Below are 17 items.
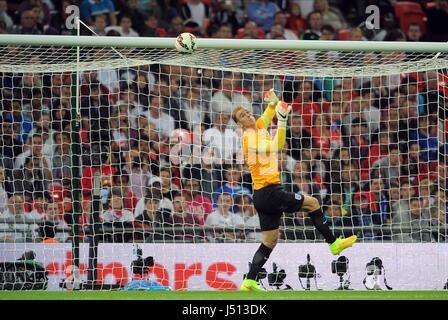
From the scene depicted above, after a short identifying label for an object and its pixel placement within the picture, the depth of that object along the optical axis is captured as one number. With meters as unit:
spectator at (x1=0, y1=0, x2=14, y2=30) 17.61
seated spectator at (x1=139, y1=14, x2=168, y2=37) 17.59
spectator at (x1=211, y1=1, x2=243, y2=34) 17.97
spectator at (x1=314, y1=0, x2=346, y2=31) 18.58
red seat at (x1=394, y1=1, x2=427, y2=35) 18.70
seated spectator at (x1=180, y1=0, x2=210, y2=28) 18.22
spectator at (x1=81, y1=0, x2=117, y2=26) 17.89
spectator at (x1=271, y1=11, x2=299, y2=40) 17.94
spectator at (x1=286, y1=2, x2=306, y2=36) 18.25
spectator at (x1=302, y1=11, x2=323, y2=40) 17.86
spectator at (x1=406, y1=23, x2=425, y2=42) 17.95
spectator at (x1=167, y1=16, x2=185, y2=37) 17.69
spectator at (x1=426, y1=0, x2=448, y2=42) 18.69
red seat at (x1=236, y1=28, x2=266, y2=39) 17.75
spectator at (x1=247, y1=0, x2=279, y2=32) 18.36
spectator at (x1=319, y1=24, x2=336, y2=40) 17.67
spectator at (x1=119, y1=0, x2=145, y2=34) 17.86
